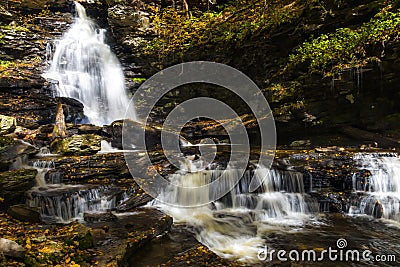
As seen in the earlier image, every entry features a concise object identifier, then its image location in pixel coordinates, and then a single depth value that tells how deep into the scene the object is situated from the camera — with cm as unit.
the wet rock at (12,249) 327
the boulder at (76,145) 911
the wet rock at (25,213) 529
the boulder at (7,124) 1034
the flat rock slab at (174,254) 405
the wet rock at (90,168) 760
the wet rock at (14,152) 767
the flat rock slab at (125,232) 384
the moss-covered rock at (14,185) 612
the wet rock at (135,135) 1127
